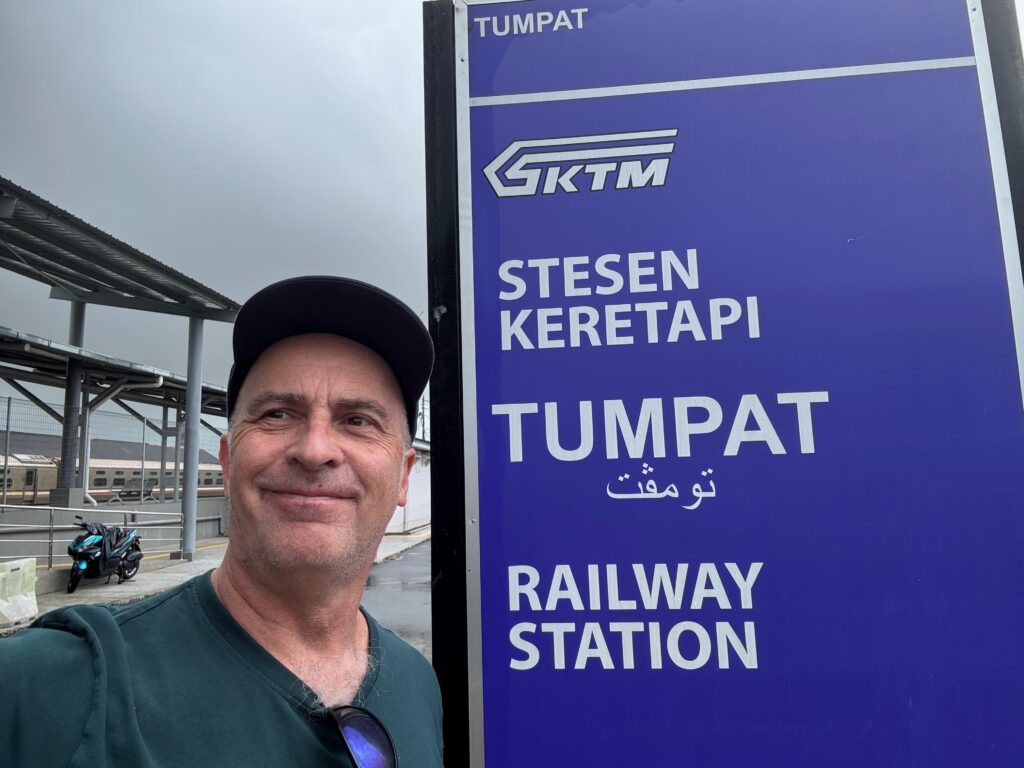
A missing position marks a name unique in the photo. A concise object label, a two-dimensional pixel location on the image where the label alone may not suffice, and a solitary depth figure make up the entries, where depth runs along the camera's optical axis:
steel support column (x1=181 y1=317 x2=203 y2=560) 12.79
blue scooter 9.51
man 0.91
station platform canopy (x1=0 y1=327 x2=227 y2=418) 11.06
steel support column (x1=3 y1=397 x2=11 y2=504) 10.85
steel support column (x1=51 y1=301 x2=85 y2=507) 12.27
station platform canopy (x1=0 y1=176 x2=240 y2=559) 9.84
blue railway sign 1.40
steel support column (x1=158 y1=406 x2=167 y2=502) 17.50
